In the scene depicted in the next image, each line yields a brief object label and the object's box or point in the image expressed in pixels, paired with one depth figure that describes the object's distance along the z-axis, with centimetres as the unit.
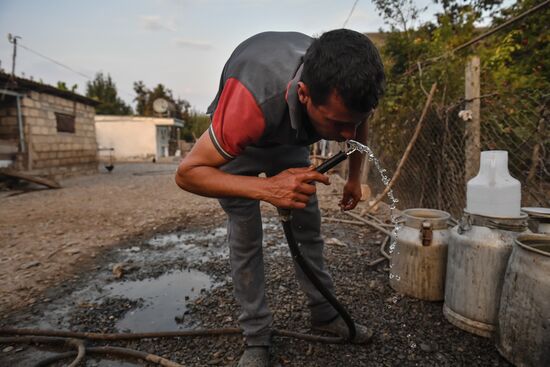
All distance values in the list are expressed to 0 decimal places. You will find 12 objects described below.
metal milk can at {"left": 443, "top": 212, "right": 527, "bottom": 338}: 189
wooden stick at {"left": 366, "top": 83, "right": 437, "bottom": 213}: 379
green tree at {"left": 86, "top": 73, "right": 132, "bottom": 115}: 3425
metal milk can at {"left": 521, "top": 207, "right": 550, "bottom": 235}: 193
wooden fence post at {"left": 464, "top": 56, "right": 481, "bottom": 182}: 312
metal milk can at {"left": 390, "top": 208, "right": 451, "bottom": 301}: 230
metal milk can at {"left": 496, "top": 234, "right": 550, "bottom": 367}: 154
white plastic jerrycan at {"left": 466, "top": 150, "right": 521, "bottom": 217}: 189
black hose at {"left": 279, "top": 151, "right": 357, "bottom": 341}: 152
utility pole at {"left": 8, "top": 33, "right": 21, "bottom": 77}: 1066
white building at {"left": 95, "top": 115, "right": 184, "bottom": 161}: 2320
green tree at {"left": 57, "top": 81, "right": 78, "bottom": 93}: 2179
